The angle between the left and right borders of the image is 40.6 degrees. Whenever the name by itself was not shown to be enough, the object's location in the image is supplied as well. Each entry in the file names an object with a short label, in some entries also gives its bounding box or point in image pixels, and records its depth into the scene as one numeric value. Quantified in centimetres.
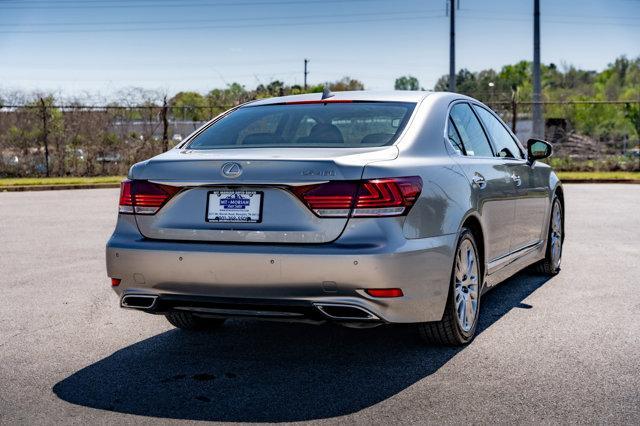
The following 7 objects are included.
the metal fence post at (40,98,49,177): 2653
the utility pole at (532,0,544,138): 2962
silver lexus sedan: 471
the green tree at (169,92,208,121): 2770
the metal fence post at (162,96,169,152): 2712
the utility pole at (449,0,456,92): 3466
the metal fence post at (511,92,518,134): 2748
